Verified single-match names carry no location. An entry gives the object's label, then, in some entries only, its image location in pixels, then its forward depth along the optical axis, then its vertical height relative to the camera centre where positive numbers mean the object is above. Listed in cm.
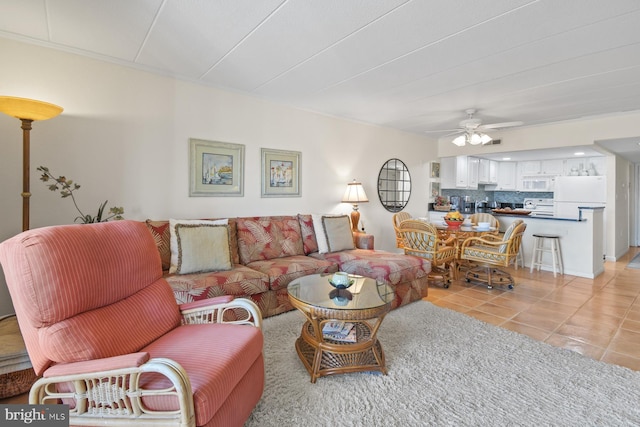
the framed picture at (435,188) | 644 +50
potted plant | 263 +17
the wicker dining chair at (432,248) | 394 -46
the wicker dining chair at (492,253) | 388 -53
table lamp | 466 +22
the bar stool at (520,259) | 535 -78
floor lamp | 212 +68
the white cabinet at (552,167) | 732 +109
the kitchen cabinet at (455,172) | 662 +87
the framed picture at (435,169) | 643 +88
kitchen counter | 467 -38
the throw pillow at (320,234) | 386 -27
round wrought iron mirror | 550 +49
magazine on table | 212 -83
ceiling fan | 426 +112
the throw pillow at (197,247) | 280 -33
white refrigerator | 639 +42
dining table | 446 -31
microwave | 746 +74
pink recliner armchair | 121 -59
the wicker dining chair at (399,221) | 446 -15
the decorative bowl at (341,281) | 231 -51
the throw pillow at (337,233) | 389 -27
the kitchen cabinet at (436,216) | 620 -7
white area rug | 170 -109
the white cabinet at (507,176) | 802 +94
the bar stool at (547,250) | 478 -59
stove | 743 +17
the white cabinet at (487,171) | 730 +99
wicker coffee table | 196 -85
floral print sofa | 268 -55
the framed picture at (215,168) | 346 +49
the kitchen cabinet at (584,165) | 677 +107
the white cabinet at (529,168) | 767 +112
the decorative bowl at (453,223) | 448 -15
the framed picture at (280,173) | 403 +51
